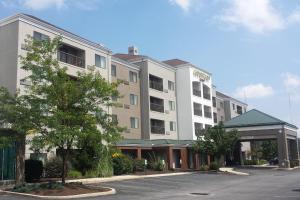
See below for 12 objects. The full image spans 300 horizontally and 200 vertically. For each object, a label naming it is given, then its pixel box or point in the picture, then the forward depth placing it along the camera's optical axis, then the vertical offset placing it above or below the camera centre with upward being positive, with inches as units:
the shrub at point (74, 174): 967.3 -81.6
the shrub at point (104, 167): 1016.8 -66.8
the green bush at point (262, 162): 2203.3 -140.0
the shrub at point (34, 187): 646.4 -79.3
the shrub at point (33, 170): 866.6 -59.8
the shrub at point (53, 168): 960.8 -62.2
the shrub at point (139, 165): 1220.1 -76.8
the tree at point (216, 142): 1401.1 +4.7
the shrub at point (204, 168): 1435.0 -109.3
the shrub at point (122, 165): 1109.1 -67.6
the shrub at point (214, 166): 1410.7 -100.4
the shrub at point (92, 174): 999.4 -85.5
